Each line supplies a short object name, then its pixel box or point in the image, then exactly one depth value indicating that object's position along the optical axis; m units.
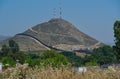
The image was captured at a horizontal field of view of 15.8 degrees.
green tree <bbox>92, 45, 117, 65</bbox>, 79.25
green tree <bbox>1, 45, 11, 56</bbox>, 88.87
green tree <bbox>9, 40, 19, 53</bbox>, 106.92
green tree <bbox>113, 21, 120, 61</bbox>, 42.21
